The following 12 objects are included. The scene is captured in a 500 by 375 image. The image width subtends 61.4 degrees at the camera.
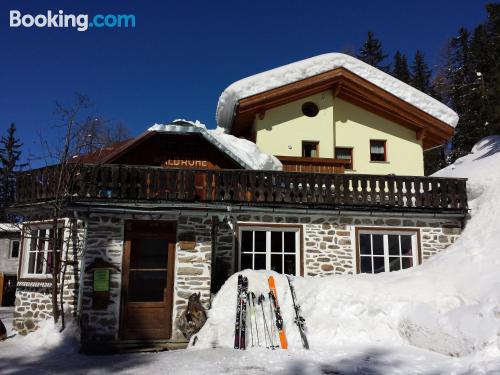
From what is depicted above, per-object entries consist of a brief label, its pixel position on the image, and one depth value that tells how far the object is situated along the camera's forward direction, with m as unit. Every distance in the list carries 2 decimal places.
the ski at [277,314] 8.32
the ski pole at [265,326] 8.45
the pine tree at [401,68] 39.47
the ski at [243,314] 8.44
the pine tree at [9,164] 34.73
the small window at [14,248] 22.66
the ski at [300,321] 8.29
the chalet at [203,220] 10.16
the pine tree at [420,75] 38.12
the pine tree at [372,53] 37.78
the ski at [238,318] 8.47
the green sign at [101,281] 9.96
